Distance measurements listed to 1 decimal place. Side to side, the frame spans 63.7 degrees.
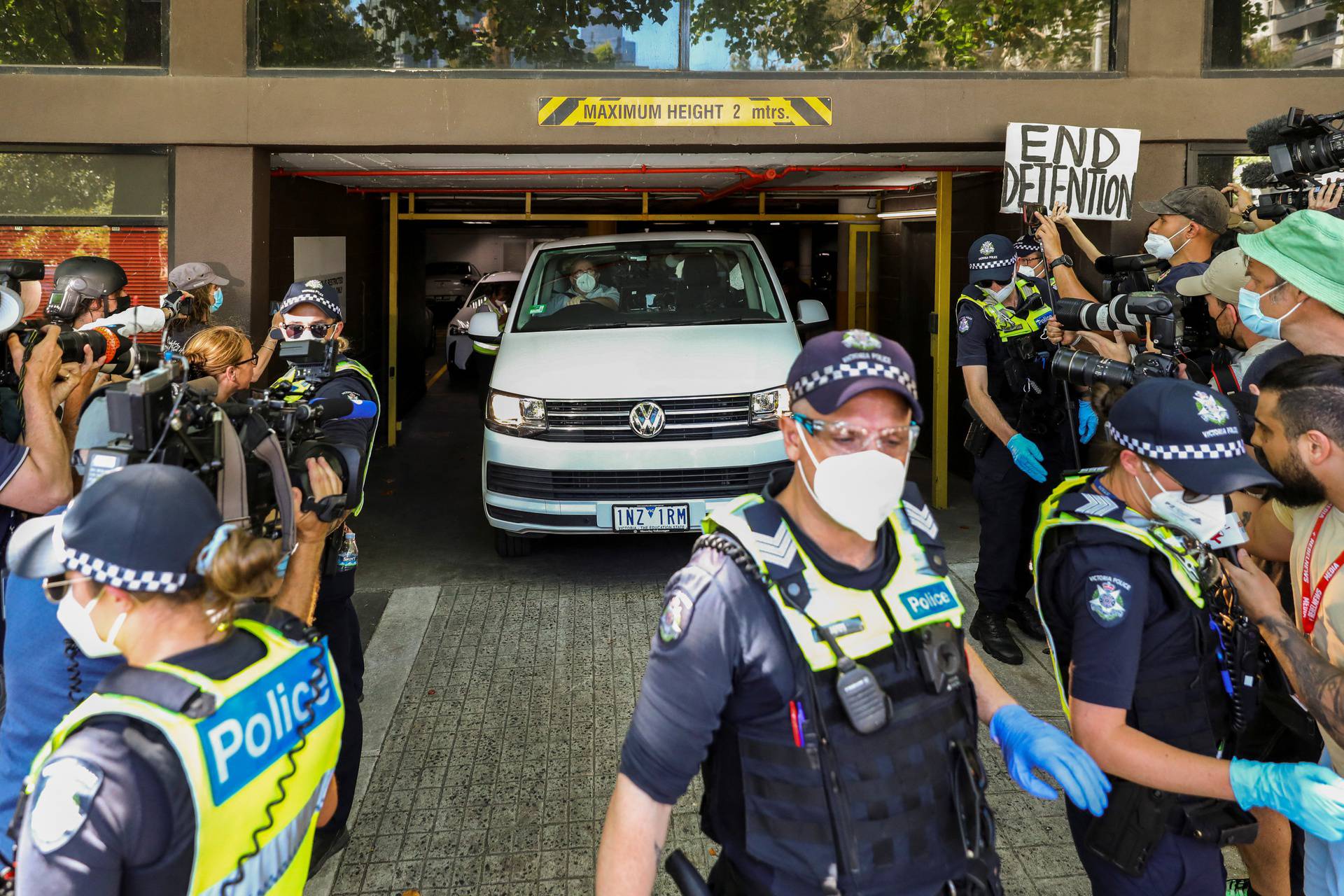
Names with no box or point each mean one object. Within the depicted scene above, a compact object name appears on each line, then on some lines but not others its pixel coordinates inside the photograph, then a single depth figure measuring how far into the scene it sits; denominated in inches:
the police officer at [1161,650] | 91.7
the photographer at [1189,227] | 205.2
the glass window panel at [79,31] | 263.7
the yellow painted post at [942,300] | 328.8
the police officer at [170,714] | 64.4
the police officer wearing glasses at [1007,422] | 215.2
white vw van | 251.4
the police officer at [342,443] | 143.3
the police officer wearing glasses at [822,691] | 77.5
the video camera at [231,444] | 83.9
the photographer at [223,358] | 141.0
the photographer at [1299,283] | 122.6
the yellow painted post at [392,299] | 420.2
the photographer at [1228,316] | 156.9
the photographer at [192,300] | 207.5
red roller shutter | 268.1
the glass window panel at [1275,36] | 275.0
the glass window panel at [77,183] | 267.9
